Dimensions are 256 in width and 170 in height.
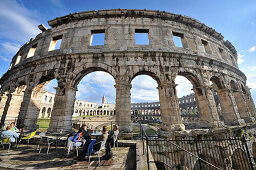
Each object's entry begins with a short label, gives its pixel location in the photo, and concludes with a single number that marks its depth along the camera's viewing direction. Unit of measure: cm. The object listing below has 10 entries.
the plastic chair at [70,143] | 366
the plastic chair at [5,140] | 416
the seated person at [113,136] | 367
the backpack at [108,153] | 352
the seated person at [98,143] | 340
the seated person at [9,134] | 412
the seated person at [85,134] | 365
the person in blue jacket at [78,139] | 360
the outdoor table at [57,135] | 593
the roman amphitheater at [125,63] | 690
